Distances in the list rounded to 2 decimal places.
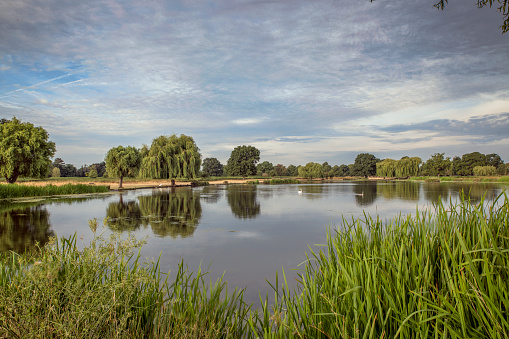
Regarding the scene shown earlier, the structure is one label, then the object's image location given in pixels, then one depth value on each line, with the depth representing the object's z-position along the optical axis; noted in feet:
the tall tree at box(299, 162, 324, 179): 295.89
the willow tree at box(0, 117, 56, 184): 86.99
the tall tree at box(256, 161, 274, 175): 384.31
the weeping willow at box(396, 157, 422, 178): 285.43
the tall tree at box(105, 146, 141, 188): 112.68
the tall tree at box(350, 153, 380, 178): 362.74
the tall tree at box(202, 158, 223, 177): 381.79
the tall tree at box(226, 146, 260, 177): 263.59
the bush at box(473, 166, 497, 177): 234.66
